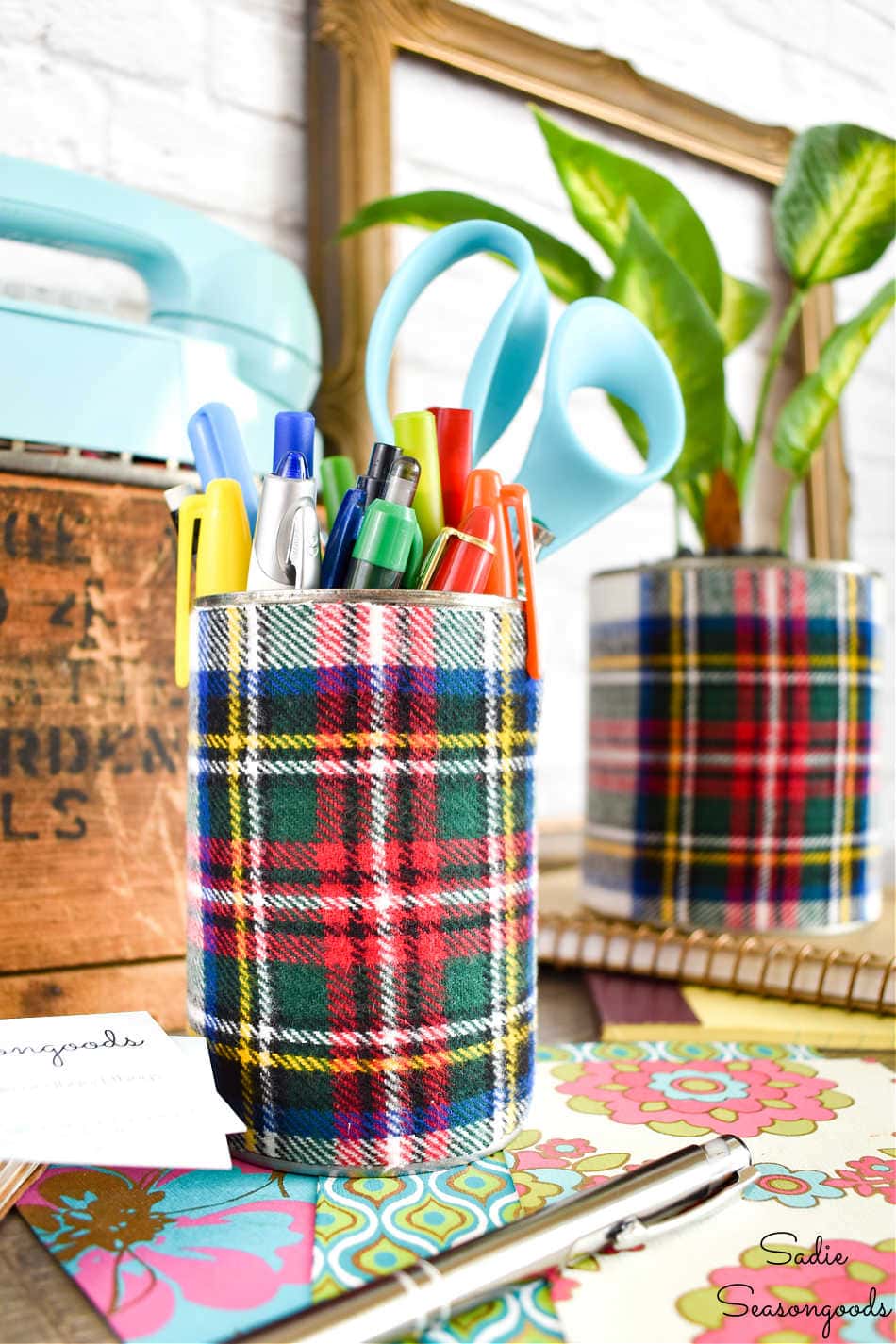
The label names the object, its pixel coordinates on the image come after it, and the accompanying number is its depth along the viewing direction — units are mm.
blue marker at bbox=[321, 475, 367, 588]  296
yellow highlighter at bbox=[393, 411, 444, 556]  309
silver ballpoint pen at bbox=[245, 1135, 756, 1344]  207
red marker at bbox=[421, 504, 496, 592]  294
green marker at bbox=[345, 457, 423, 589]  282
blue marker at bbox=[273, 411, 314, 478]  304
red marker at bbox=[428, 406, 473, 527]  323
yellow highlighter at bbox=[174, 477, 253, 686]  297
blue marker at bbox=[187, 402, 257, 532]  309
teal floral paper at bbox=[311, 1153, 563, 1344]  224
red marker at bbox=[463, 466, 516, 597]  305
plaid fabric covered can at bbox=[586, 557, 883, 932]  486
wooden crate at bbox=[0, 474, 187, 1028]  379
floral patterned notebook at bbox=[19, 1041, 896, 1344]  224
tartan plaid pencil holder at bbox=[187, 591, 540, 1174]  279
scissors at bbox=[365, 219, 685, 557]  334
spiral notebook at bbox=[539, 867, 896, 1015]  431
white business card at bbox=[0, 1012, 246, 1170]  250
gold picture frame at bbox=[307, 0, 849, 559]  583
